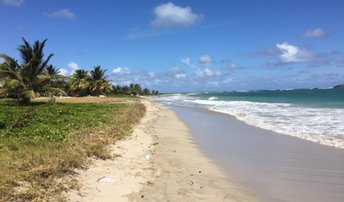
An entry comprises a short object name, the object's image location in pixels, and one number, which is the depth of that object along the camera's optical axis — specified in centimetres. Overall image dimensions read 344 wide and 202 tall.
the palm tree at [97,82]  6072
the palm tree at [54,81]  3048
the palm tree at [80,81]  5878
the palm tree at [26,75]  2756
